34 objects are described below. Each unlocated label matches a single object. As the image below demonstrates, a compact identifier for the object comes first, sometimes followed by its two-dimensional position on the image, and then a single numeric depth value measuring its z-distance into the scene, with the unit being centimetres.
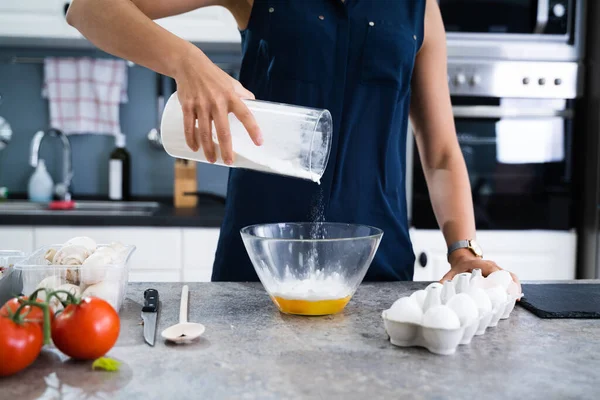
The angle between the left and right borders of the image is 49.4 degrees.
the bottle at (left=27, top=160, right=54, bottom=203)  255
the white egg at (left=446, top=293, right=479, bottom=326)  79
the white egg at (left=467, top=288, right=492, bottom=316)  83
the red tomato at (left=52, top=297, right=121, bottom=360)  72
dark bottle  260
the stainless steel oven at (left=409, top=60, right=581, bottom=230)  226
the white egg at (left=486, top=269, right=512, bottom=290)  95
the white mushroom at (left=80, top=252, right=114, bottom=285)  88
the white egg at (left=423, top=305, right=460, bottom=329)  77
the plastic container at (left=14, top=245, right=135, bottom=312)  88
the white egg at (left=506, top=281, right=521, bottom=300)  95
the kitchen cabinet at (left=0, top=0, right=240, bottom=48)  230
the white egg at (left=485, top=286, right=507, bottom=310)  87
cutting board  97
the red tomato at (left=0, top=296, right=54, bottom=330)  71
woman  127
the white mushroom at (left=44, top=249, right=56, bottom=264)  94
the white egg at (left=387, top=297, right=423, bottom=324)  79
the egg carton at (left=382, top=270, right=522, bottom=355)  77
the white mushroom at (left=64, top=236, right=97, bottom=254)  95
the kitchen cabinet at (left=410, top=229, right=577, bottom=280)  221
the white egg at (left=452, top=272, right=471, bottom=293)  90
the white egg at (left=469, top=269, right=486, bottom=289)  95
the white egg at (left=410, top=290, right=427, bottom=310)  85
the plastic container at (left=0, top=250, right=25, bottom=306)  93
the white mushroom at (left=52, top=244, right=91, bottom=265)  91
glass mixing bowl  92
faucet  251
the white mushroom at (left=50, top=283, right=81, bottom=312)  85
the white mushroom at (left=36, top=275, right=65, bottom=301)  88
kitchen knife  82
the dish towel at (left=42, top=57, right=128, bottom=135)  263
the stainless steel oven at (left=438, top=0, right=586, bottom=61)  226
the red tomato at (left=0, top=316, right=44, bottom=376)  67
